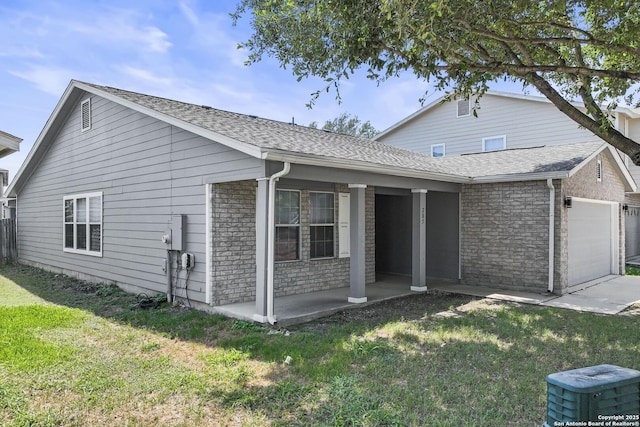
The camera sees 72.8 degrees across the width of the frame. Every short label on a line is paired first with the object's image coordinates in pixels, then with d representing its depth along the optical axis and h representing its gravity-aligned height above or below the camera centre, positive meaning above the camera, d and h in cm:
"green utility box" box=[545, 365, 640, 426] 255 -110
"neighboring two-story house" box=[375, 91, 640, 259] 1609 +349
